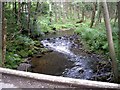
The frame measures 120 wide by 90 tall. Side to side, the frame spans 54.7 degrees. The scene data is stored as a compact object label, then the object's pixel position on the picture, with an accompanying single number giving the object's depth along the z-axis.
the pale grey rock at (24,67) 5.09
